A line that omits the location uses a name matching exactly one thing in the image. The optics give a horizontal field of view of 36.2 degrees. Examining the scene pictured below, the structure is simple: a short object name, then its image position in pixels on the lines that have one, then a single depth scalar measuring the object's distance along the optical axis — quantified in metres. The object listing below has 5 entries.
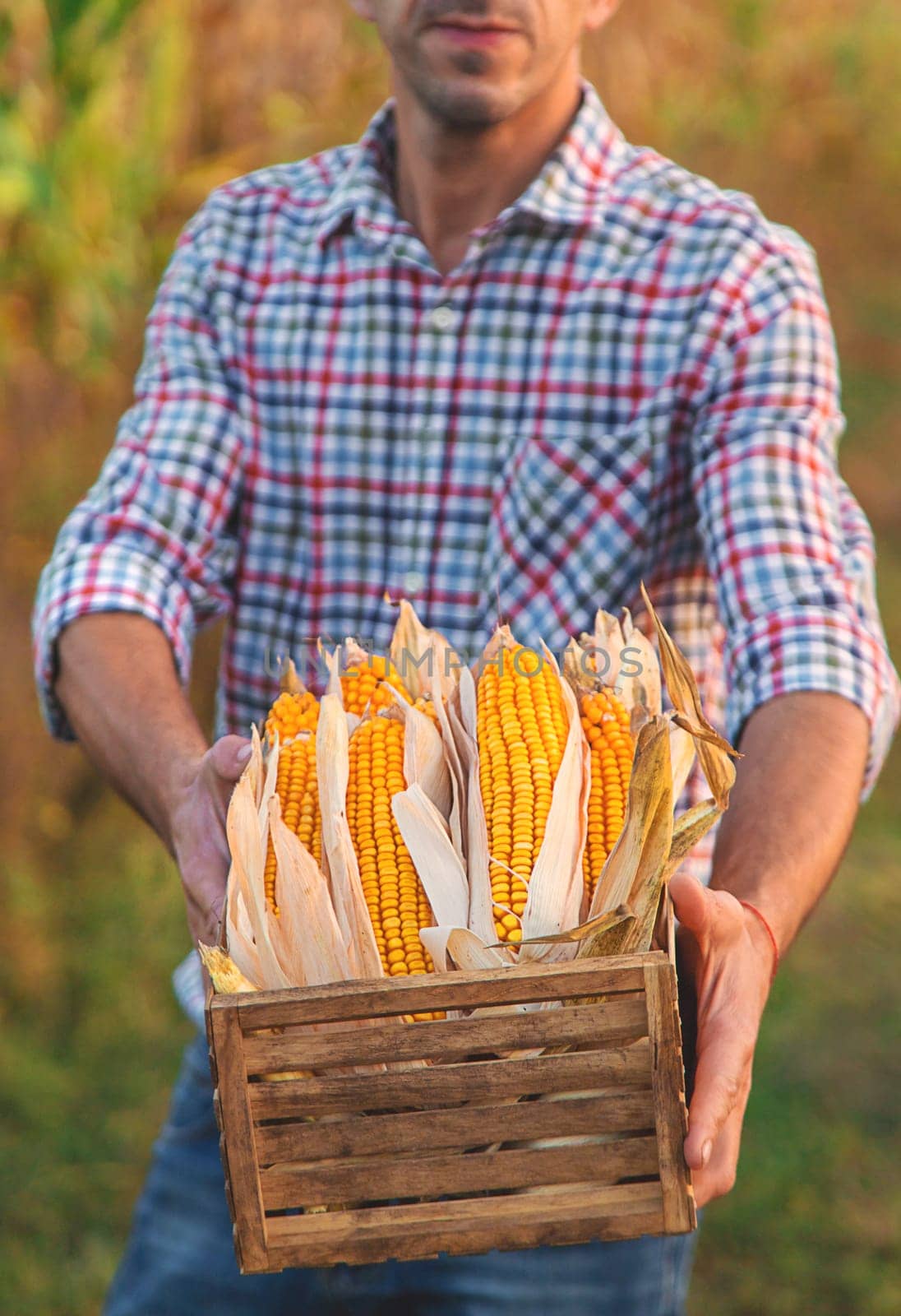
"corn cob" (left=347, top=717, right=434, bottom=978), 1.39
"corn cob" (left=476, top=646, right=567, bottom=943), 1.39
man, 1.80
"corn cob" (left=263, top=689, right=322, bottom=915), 1.50
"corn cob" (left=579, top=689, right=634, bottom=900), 1.44
